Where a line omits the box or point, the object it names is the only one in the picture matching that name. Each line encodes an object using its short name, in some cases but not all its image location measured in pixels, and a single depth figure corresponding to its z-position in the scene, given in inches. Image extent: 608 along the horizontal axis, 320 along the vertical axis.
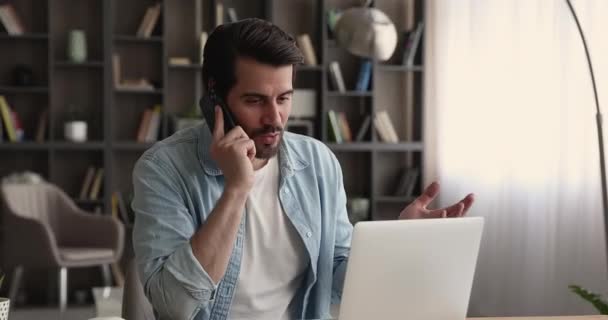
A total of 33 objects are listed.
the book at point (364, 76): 373.9
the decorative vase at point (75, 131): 355.1
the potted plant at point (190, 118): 361.5
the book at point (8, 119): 350.0
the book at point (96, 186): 362.4
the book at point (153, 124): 363.9
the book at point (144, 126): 363.9
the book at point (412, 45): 373.2
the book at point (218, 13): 364.1
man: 111.9
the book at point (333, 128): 371.0
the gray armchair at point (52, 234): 317.7
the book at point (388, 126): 379.8
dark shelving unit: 358.3
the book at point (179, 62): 361.0
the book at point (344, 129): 376.1
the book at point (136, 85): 356.8
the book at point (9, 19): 348.7
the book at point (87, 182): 362.7
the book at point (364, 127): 376.1
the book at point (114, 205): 361.5
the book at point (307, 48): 368.5
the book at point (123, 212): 364.9
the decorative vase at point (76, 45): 354.6
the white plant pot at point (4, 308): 104.7
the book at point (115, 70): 357.3
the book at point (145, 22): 359.7
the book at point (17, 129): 351.9
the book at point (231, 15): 364.1
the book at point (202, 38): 361.9
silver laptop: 94.6
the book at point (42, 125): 355.6
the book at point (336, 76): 372.2
